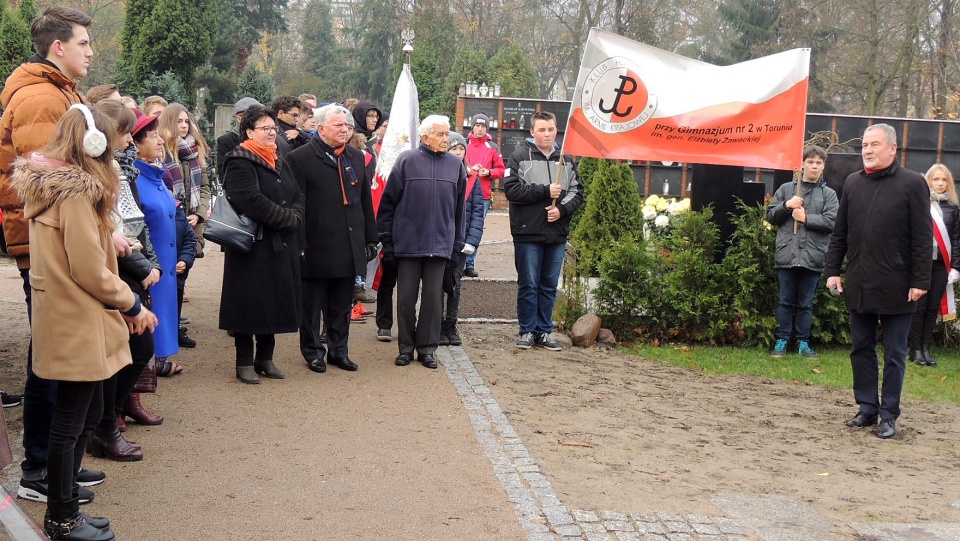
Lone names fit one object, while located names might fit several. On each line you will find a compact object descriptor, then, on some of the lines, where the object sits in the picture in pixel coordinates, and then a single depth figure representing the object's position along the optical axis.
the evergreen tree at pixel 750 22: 43.69
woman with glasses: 6.94
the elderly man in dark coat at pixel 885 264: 6.75
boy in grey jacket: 9.00
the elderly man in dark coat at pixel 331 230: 7.65
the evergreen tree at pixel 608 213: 11.30
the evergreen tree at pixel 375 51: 55.12
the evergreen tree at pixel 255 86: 26.95
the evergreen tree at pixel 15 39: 25.91
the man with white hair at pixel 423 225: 7.96
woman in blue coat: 6.07
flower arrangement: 11.04
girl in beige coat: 4.14
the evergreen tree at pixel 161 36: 26.53
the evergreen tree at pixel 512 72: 35.12
